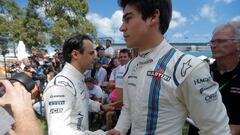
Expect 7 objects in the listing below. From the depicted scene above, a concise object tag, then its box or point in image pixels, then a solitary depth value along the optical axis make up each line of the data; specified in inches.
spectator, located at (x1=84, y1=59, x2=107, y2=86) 161.3
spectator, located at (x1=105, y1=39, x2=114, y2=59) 209.5
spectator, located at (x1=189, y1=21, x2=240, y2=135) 52.0
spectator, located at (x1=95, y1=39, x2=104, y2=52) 204.1
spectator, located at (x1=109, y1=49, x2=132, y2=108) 92.9
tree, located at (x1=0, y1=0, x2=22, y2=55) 649.5
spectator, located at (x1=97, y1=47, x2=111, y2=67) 184.8
